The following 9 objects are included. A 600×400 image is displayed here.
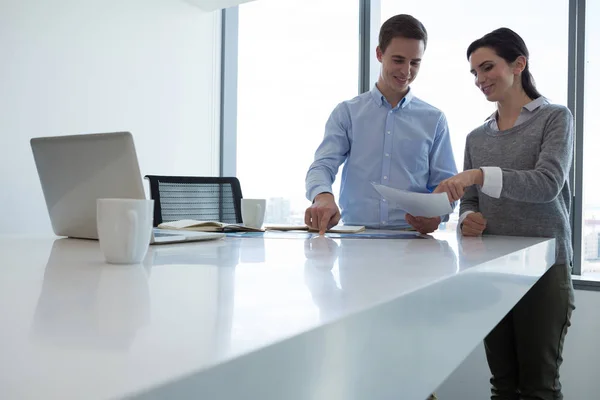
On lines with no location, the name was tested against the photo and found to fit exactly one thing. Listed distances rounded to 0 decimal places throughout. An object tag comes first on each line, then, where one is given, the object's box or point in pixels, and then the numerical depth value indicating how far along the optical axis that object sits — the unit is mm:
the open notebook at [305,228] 1615
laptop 1084
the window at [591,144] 3049
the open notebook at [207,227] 1585
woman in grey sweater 1632
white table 271
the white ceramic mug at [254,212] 1768
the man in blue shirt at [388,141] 2006
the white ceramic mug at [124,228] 760
